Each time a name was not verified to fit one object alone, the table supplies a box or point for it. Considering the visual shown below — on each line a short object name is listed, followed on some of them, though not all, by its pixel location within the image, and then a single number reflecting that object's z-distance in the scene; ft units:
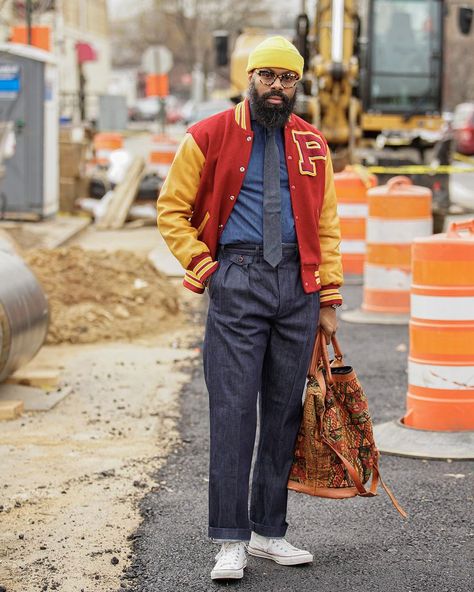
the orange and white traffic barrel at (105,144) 95.92
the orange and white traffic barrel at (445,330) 22.74
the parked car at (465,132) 142.31
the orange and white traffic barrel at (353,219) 45.83
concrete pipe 25.21
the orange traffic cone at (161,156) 78.28
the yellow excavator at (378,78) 68.03
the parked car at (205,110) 90.69
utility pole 68.74
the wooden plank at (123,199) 67.65
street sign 103.09
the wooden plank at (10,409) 24.90
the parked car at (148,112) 273.54
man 15.83
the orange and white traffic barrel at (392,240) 37.58
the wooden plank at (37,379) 27.73
